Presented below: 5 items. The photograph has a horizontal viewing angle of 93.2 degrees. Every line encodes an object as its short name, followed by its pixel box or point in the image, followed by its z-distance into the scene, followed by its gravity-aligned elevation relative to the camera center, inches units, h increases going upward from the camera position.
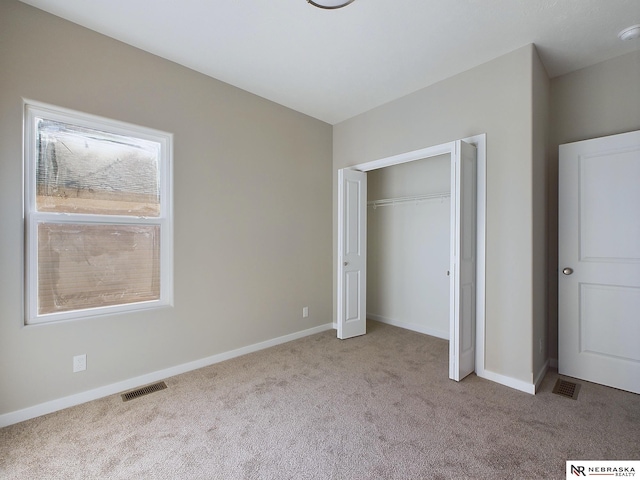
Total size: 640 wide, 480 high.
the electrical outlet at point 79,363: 92.5 -38.3
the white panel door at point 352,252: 150.5 -6.6
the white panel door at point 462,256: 106.2 -5.9
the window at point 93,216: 88.6 +7.4
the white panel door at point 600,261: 99.5 -7.3
